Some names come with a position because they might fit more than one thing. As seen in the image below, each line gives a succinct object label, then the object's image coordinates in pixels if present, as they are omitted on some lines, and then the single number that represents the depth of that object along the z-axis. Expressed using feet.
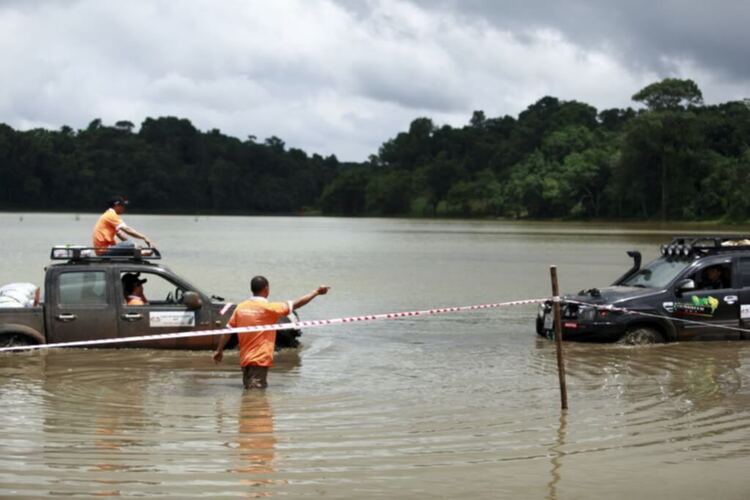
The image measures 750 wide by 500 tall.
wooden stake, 33.37
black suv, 53.31
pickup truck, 46.73
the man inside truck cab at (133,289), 48.96
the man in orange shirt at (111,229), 52.42
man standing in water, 36.47
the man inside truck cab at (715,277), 55.16
